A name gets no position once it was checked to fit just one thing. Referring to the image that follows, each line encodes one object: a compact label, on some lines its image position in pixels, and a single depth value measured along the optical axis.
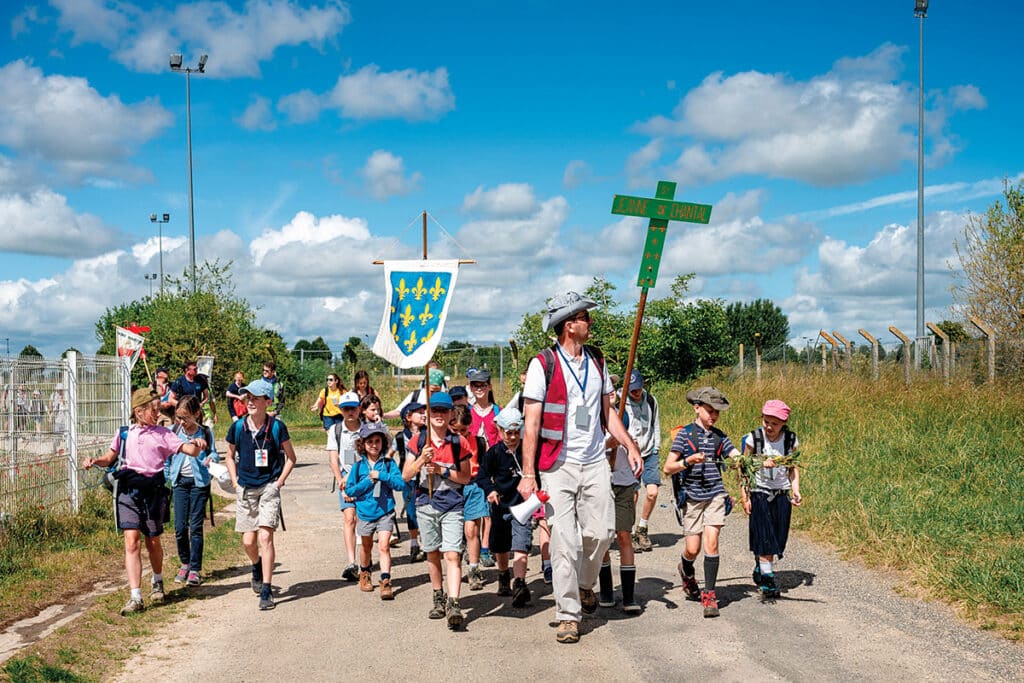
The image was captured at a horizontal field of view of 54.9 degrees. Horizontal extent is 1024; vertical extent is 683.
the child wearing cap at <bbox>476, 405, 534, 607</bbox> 8.00
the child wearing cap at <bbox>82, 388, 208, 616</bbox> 7.93
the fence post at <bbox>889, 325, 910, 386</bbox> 19.09
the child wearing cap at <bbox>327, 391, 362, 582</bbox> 9.14
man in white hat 6.77
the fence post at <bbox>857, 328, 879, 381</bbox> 20.59
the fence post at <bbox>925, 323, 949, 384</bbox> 18.00
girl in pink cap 7.85
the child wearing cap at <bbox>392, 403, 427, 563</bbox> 8.70
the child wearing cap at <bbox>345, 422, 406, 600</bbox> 8.50
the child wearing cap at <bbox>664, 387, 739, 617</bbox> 7.57
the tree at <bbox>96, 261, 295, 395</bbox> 30.81
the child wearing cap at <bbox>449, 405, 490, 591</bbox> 7.91
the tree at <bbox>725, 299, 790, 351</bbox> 83.00
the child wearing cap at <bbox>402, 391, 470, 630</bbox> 7.51
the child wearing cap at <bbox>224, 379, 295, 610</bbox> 8.22
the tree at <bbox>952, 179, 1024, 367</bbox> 18.47
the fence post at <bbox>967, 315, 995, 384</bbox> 16.73
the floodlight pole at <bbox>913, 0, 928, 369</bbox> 23.50
